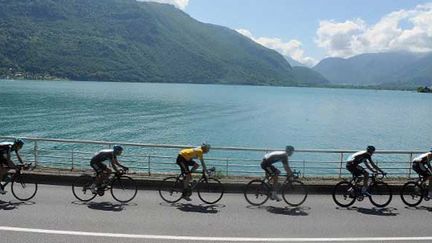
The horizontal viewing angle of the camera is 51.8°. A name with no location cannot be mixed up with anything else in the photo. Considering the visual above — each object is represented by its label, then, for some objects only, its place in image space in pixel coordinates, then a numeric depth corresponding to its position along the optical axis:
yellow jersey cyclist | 11.78
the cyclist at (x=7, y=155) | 11.54
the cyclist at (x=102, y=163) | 11.77
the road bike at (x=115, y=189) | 11.77
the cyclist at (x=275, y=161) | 11.72
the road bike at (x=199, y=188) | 11.90
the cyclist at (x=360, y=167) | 11.81
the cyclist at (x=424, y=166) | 12.12
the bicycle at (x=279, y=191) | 11.88
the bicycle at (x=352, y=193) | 11.86
